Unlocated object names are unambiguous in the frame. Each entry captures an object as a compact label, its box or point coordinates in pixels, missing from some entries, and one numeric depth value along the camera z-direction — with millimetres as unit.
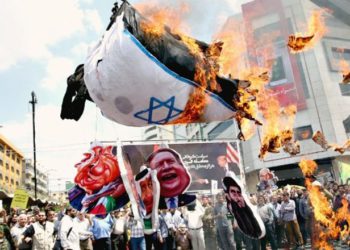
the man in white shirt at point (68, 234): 9969
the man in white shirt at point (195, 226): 12883
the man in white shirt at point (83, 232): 11337
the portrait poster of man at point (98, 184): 7480
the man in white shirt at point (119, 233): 13281
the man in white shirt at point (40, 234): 9688
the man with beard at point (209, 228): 13680
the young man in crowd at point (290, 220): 12805
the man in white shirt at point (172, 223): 13291
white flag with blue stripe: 3193
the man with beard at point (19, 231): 9734
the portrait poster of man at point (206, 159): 19566
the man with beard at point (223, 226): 12867
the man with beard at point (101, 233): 11977
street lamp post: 28197
